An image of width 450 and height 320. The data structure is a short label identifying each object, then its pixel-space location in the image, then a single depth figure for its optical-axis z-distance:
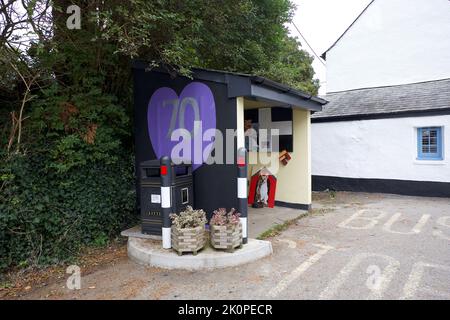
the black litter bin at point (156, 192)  5.38
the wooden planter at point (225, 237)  4.62
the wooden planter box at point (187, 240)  4.54
